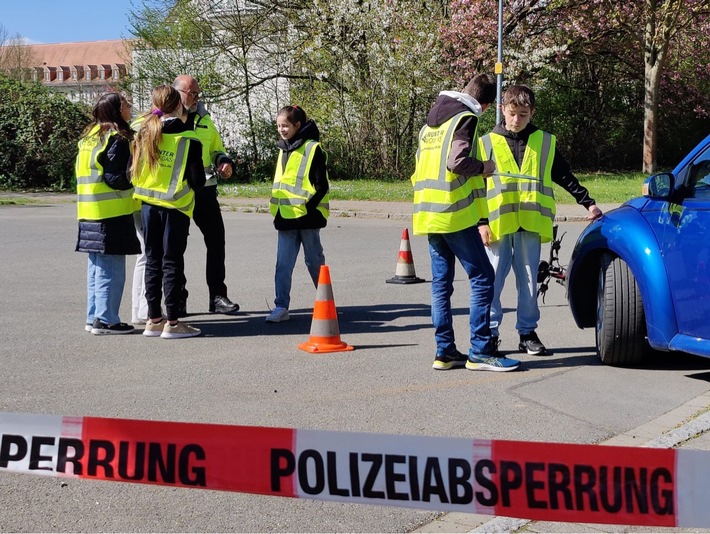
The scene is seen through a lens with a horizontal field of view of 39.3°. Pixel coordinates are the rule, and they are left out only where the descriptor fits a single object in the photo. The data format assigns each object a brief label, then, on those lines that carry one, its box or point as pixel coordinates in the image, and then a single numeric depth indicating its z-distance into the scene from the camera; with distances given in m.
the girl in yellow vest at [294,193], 8.73
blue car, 5.91
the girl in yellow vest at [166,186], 7.73
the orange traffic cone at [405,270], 10.98
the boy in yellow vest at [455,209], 6.41
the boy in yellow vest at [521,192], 6.95
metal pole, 22.59
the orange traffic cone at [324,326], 7.53
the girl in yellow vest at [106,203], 7.99
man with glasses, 8.79
